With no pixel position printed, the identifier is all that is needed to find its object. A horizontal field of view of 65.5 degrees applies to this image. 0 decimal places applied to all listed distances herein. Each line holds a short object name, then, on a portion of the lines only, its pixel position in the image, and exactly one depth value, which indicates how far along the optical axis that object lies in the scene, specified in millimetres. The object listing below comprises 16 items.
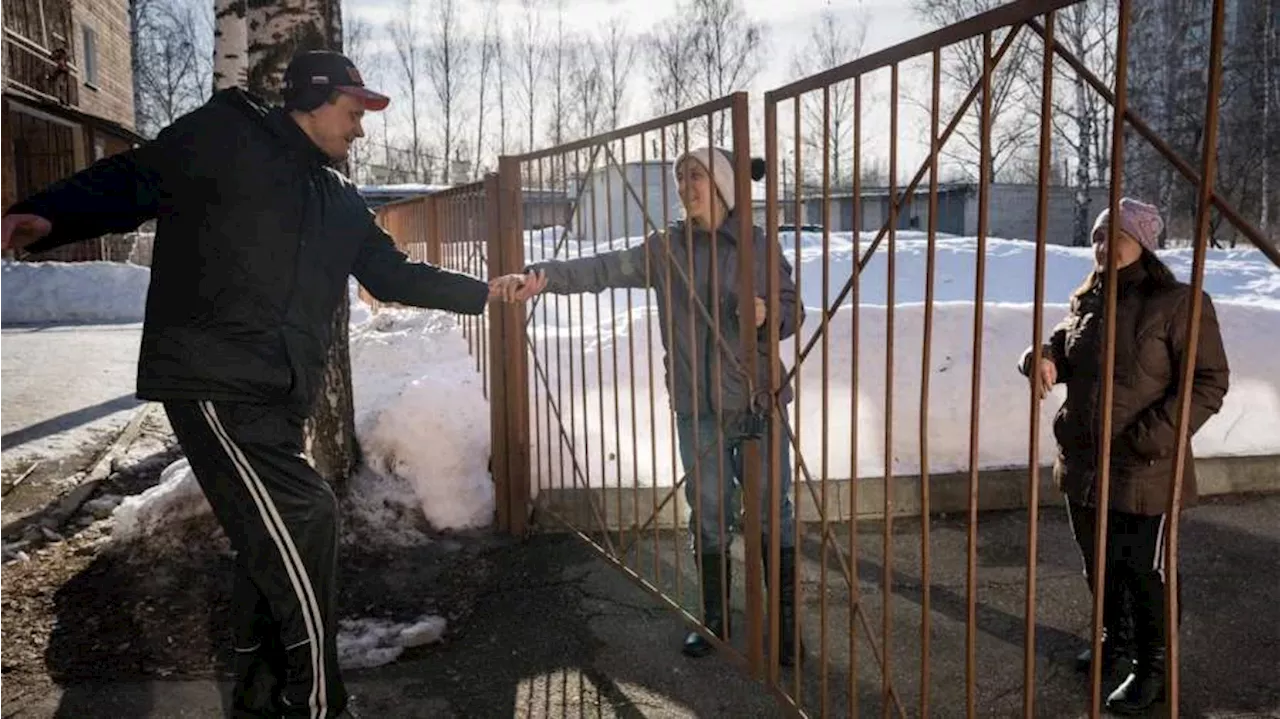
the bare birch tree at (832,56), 35100
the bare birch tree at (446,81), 40219
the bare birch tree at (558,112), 41094
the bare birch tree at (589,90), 40844
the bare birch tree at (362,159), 46375
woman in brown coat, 2852
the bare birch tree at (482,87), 41250
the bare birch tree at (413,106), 40844
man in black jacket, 2627
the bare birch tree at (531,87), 41094
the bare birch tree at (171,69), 41906
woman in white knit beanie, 3191
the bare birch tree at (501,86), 41094
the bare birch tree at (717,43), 36250
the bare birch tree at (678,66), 36844
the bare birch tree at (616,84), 40156
